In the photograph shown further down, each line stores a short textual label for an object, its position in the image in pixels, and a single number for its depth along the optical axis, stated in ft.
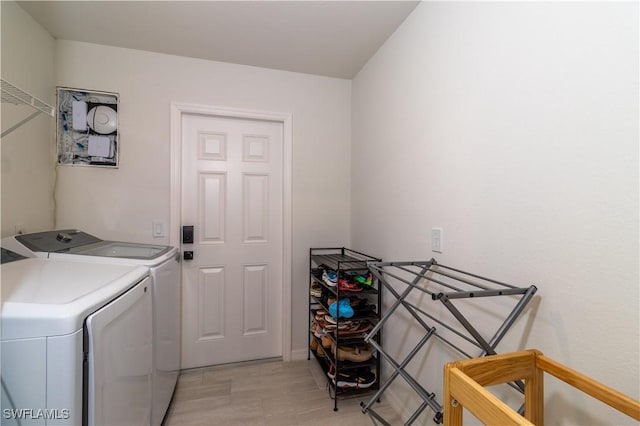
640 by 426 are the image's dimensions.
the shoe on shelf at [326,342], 6.33
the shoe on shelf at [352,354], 5.87
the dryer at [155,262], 4.50
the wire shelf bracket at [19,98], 3.45
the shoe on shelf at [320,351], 6.60
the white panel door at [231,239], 7.00
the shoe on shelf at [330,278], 6.08
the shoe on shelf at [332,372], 5.97
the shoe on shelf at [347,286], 5.75
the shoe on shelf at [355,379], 5.88
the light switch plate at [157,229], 6.61
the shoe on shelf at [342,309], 5.71
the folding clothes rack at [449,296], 2.87
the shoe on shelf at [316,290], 6.92
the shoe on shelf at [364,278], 5.98
